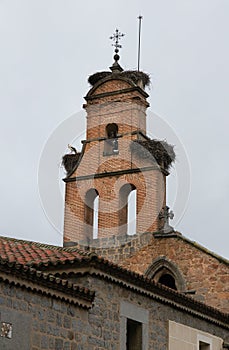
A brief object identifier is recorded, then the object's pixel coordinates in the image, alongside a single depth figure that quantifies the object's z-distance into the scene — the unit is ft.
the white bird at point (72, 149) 68.75
